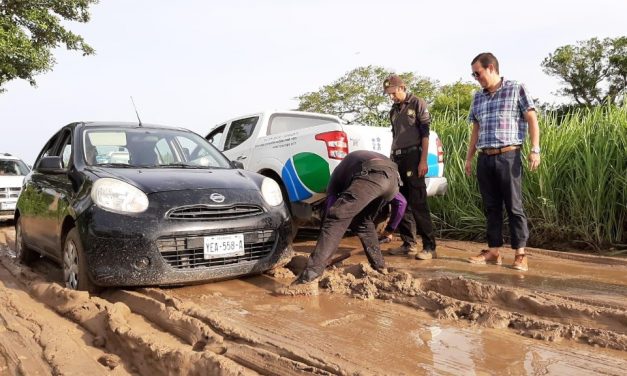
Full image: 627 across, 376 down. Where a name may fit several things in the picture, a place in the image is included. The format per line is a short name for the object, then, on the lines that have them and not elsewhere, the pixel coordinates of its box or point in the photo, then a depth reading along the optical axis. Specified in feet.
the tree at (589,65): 98.89
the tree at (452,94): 80.94
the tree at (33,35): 41.86
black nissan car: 12.19
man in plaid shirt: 15.06
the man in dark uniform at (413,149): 17.16
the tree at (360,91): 96.37
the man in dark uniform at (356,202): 13.00
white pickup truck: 19.11
